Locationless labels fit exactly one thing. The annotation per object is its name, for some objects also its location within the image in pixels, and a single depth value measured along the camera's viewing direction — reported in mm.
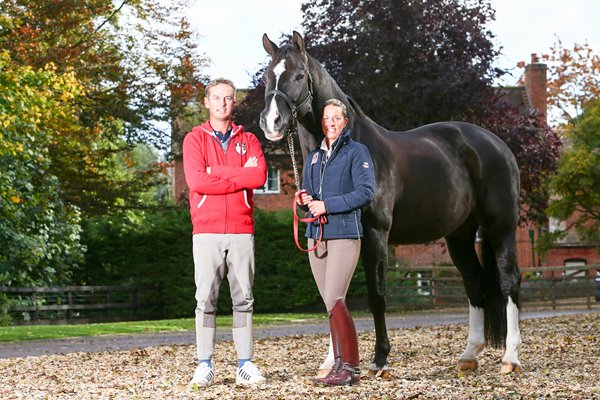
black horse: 7988
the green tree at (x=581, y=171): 36438
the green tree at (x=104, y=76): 27797
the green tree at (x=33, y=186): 21594
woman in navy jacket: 7418
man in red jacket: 7520
